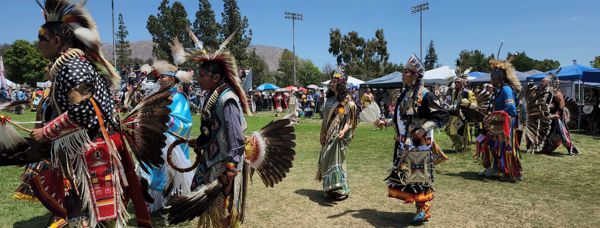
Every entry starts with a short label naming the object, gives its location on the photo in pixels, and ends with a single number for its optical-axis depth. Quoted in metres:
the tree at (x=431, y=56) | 75.42
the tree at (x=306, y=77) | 77.81
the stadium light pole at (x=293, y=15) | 43.12
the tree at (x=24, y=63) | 58.97
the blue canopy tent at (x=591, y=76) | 11.57
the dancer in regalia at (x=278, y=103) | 22.47
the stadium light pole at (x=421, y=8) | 33.62
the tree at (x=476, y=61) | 50.37
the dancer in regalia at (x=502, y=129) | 5.68
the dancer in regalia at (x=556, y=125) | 8.50
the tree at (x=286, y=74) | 74.32
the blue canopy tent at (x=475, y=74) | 22.16
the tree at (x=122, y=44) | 79.31
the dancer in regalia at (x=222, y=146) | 2.57
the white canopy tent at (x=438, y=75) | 19.97
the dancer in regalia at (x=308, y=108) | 21.12
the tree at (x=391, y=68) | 47.58
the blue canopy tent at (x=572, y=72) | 12.67
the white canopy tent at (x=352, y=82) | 24.15
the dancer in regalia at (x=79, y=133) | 2.35
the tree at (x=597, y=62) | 49.78
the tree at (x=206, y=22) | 52.94
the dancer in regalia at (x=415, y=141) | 3.86
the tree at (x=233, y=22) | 53.19
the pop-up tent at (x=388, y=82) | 20.72
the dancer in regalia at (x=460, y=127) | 8.39
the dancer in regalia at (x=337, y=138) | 4.89
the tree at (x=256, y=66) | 56.63
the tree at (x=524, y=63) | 50.47
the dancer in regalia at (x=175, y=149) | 4.02
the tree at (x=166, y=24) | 47.81
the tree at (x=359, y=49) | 49.41
